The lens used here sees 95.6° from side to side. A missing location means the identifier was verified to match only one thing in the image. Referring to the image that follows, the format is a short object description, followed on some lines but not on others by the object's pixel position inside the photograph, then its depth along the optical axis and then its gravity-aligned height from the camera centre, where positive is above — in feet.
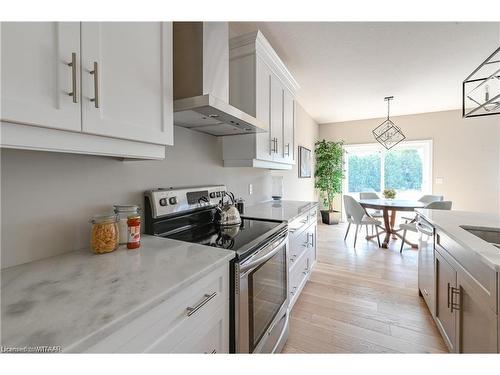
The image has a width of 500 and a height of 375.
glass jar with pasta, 3.21 -0.75
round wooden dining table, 11.07 -1.18
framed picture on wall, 14.97 +1.45
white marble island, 3.29 -1.76
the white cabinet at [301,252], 6.30 -2.22
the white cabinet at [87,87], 2.05 +1.06
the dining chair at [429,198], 12.83 -0.89
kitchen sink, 4.87 -1.08
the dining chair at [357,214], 12.10 -1.70
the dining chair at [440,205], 10.27 -0.99
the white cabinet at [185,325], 1.92 -1.44
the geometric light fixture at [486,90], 4.43 +4.50
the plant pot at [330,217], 17.57 -2.64
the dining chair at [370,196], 14.84 -0.85
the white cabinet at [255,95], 6.06 +2.52
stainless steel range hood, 4.00 +2.10
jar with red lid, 3.46 -0.75
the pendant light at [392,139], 16.46 +3.37
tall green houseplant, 17.61 +0.87
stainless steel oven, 3.37 -2.07
